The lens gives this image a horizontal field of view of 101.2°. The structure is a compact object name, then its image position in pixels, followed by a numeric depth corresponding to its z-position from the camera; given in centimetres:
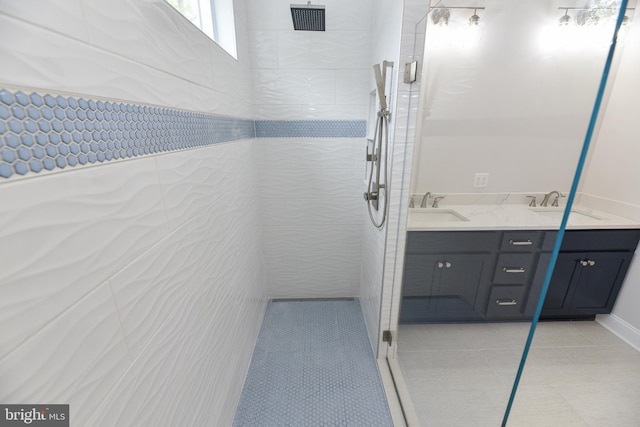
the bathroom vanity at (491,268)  174
